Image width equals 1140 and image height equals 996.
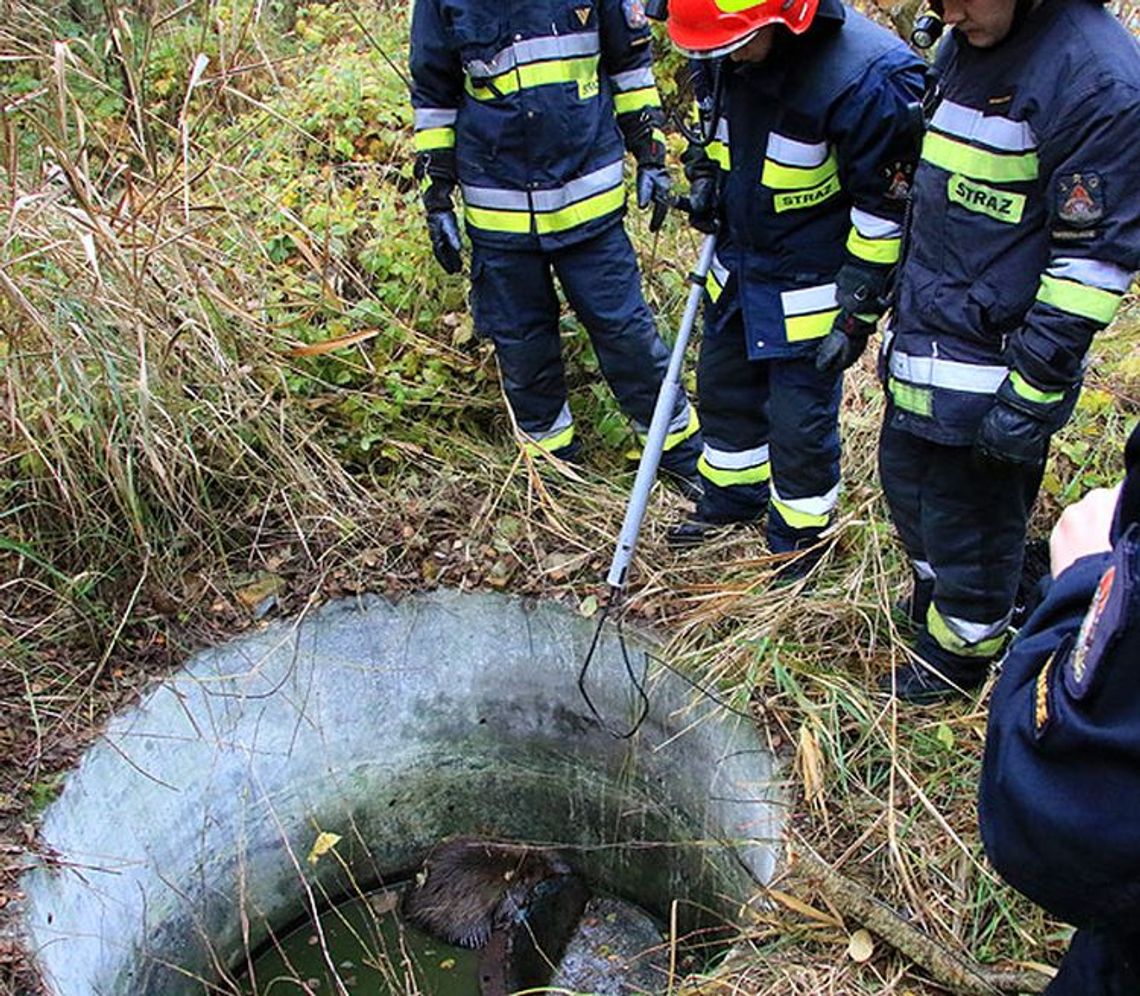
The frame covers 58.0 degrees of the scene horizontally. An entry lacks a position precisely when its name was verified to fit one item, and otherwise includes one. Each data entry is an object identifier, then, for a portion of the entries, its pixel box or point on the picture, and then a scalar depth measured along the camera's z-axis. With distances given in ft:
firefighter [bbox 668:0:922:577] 7.50
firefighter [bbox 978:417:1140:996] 2.82
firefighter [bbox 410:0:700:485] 9.27
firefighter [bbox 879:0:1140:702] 5.75
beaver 10.94
